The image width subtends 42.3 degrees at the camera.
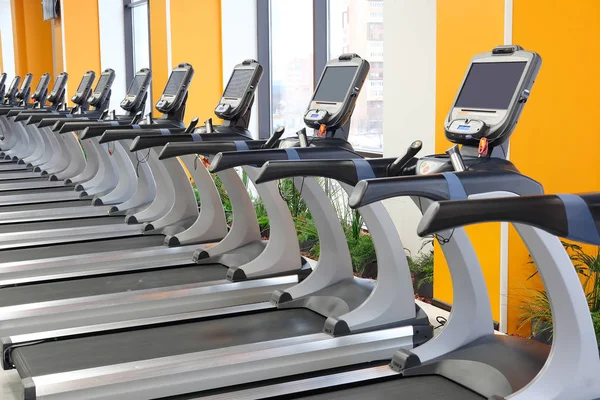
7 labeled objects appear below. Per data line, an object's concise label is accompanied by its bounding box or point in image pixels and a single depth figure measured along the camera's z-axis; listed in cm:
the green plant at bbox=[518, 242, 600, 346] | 327
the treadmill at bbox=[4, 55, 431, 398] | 297
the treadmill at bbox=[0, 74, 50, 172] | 961
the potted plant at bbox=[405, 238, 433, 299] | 442
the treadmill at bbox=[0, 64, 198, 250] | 552
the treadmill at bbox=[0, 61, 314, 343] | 389
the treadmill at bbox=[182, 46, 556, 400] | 266
